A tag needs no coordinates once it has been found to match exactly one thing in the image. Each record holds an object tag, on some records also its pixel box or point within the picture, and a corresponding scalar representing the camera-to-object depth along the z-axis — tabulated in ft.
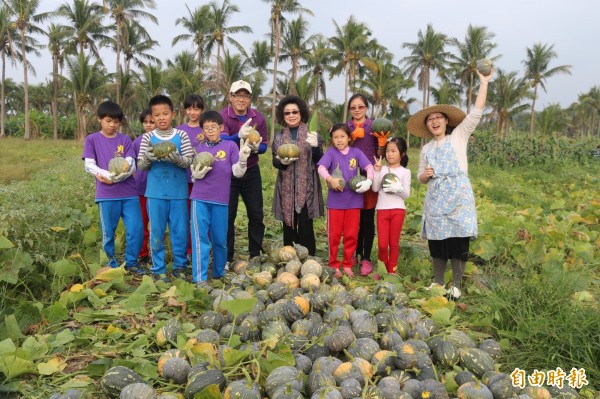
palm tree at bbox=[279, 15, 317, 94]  126.62
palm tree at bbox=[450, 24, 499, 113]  151.84
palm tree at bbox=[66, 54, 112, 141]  109.50
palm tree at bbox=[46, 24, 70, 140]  125.42
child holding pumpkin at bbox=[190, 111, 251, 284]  14.35
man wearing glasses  16.17
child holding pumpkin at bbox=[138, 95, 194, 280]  14.37
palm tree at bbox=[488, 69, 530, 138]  149.38
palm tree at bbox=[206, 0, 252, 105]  129.18
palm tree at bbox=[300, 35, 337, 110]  122.93
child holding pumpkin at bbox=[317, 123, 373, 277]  15.97
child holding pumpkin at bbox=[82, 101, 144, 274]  14.83
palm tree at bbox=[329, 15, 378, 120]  124.88
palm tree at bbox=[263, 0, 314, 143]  118.83
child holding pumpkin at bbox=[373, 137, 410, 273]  15.65
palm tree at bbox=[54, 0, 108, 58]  123.95
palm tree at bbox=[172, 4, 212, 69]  131.85
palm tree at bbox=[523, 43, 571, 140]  166.50
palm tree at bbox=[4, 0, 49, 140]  115.65
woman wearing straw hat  13.46
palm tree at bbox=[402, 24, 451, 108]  152.53
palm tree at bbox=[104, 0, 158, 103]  124.98
